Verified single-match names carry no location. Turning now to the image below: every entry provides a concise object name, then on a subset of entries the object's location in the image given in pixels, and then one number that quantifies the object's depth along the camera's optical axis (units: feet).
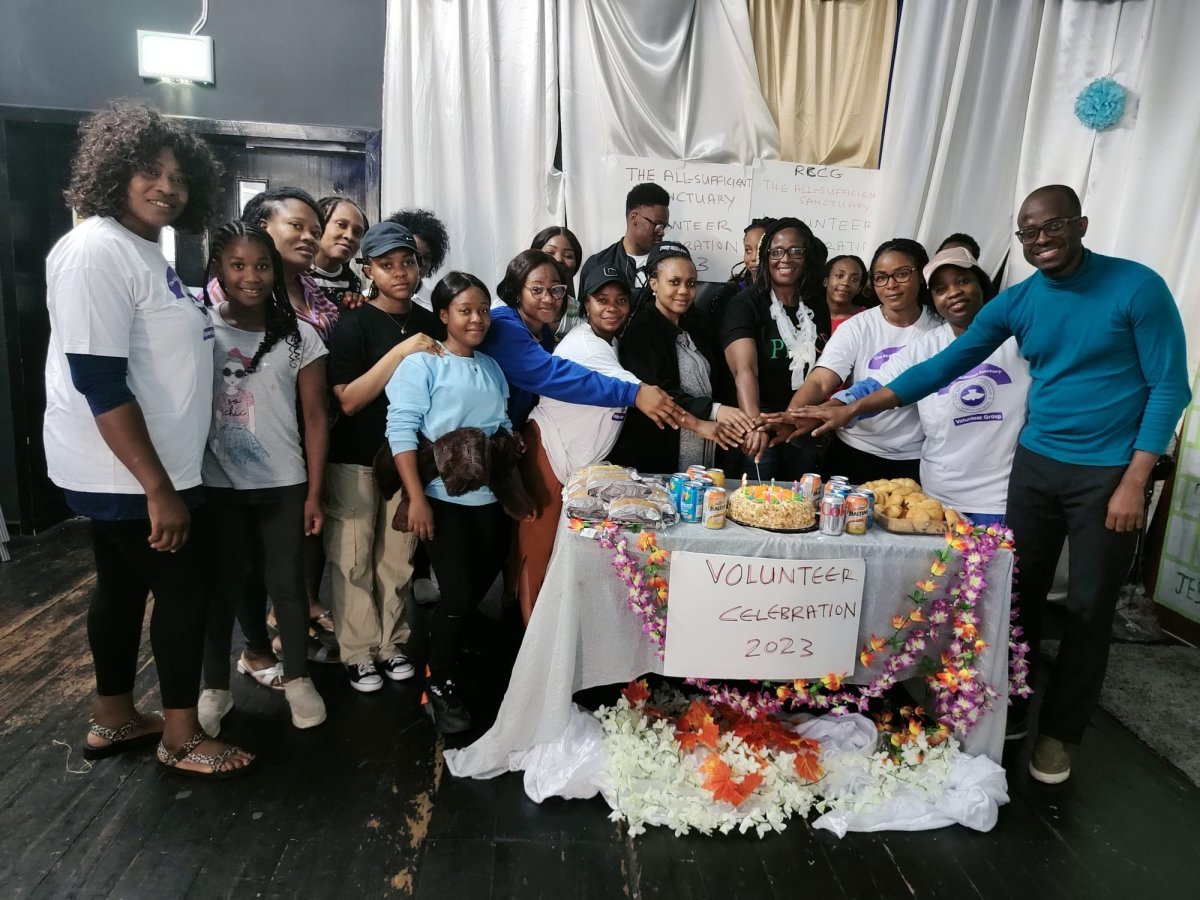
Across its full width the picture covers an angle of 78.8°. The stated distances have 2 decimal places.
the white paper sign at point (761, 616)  5.94
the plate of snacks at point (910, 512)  6.23
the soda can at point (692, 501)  6.33
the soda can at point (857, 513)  6.21
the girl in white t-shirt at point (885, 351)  7.91
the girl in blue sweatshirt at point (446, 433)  6.73
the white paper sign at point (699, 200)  11.27
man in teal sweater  6.04
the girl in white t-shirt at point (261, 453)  6.43
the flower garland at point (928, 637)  5.98
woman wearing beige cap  7.26
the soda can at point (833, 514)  6.15
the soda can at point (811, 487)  6.52
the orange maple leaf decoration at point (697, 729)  6.35
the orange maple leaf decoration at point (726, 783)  5.92
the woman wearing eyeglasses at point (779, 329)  8.20
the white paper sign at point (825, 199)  11.47
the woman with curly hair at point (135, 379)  5.17
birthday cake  6.15
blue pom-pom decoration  10.96
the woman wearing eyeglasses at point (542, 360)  7.19
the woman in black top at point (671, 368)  7.58
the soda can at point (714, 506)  6.15
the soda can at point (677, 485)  6.50
